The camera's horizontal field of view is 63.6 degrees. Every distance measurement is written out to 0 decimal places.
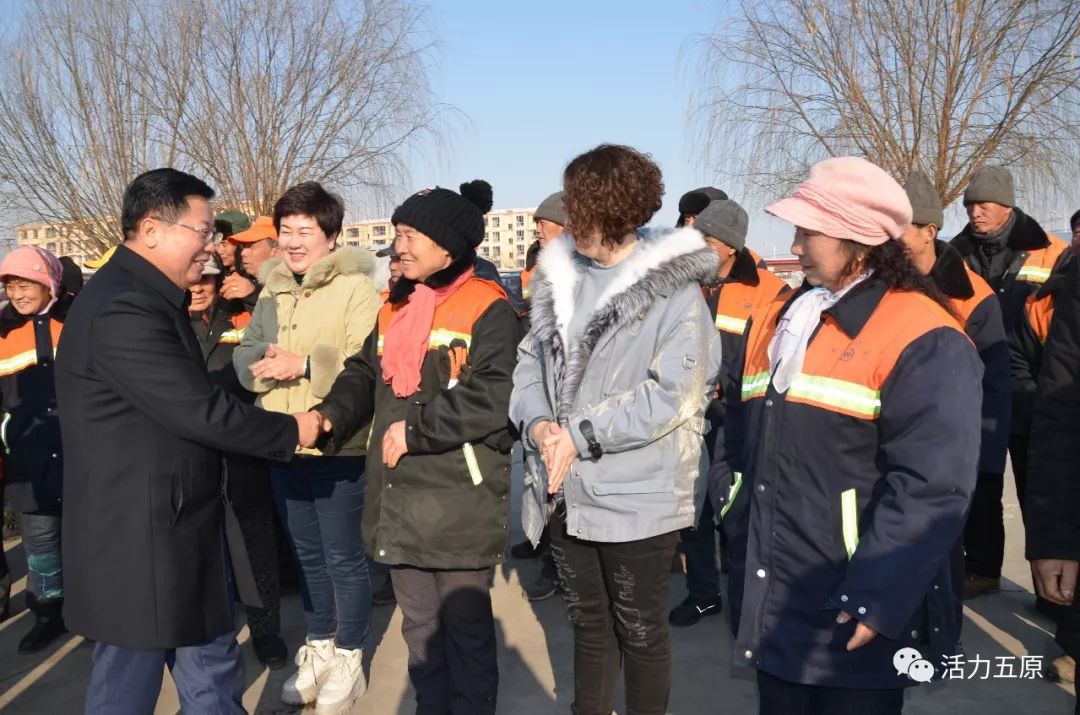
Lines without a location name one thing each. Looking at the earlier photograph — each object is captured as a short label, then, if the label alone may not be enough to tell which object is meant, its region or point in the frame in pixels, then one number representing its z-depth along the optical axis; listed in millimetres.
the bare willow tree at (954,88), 9836
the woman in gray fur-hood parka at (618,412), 2584
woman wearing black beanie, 2951
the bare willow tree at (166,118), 11531
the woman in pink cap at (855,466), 1933
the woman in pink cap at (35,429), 4477
